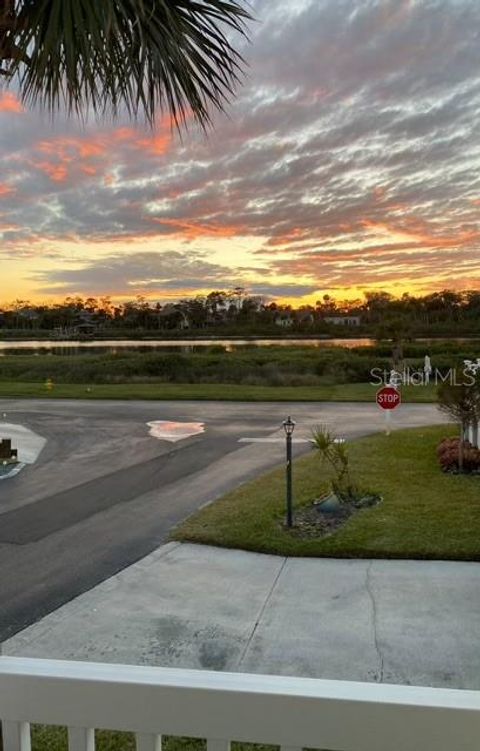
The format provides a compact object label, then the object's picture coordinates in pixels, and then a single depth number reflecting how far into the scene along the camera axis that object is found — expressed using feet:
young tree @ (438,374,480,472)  33.01
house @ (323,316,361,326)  266.77
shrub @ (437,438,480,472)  31.96
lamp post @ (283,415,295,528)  23.22
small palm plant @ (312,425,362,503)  26.37
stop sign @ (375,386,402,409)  44.62
